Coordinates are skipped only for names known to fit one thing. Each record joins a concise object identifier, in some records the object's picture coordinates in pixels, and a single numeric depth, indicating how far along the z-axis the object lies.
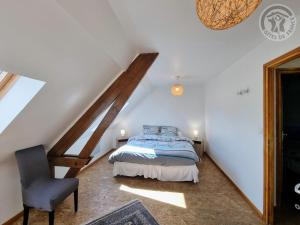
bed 3.18
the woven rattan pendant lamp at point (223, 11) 0.82
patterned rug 2.06
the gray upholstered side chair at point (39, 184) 1.83
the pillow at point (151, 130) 5.10
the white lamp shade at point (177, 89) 3.67
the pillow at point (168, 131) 5.07
